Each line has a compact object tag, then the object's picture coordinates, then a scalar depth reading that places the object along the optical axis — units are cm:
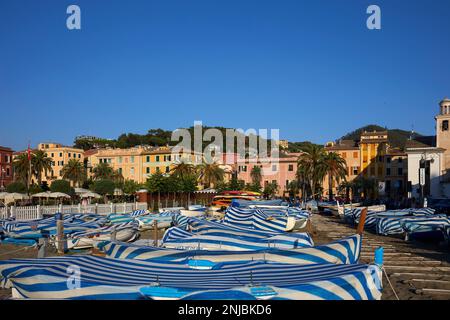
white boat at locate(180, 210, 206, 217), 3054
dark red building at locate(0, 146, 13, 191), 8732
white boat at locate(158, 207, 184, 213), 3597
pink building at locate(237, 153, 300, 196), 8412
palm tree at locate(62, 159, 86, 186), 7881
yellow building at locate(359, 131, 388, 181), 7959
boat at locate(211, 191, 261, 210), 4381
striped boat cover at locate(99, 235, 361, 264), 1078
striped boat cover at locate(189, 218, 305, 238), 1578
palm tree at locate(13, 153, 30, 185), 7194
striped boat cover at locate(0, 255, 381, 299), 722
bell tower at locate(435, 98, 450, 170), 6494
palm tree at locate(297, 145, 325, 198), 6050
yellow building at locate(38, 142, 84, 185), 9025
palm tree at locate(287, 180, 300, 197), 7934
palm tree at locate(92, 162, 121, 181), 8081
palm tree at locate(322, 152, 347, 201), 6034
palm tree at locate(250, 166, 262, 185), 8256
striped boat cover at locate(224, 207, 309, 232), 2273
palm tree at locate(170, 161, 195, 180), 6359
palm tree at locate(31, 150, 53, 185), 7519
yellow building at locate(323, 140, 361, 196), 8169
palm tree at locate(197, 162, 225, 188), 7156
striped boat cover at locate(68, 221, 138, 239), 1962
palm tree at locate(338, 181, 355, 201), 7788
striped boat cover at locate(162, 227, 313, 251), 1420
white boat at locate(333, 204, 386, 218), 4016
